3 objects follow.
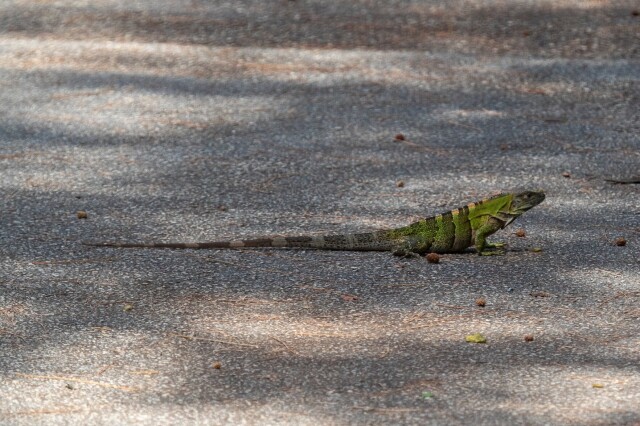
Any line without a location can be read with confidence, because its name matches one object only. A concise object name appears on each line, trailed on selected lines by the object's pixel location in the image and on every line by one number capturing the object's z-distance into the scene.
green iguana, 11.07
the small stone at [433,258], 10.95
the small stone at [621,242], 11.41
